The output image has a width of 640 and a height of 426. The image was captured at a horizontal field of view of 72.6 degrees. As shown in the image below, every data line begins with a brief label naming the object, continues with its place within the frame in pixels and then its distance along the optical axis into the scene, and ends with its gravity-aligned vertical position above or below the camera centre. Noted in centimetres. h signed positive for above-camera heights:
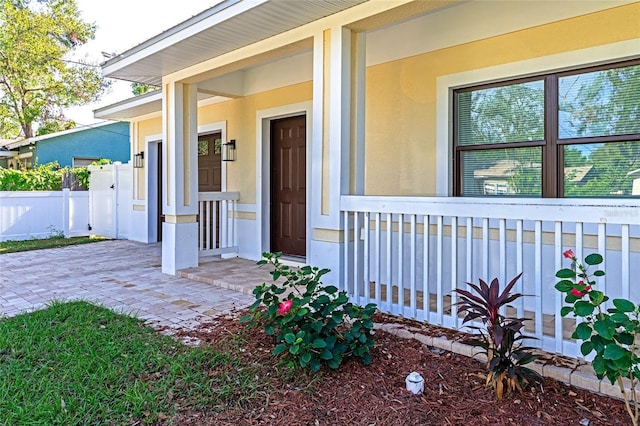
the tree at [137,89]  2350 +617
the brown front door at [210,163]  727 +68
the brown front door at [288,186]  595 +23
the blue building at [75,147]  1441 +197
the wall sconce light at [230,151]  670 +80
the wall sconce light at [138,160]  905 +89
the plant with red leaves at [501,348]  223 -78
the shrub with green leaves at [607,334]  176 -55
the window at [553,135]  336 +56
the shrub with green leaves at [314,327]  255 -77
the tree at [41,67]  1677 +554
